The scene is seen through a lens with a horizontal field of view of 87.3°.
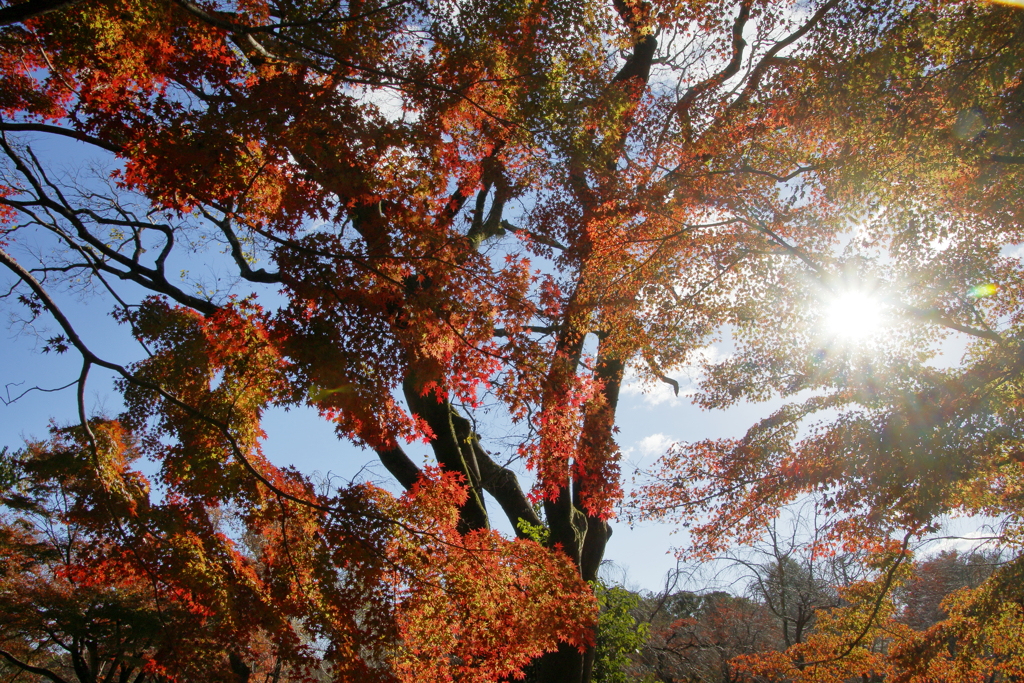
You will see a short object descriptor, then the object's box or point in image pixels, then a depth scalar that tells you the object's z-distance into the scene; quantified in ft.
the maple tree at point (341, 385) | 15.70
